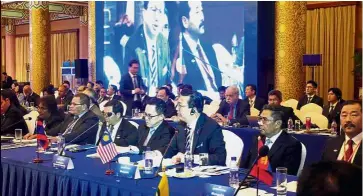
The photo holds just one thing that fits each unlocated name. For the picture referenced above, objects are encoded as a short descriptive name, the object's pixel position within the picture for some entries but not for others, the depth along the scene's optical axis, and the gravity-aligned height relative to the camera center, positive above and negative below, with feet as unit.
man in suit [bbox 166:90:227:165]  11.75 -1.03
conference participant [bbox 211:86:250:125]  20.65 -0.83
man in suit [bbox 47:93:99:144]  15.11 -1.03
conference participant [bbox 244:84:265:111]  22.66 -0.56
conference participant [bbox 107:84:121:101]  31.83 -0.26
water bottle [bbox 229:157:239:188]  8.68 -1.57
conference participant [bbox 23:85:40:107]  33.63 -0.59
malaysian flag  10.09 -1.30
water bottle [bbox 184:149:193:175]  9.74 -1.48
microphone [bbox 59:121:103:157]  11.67 -1.48
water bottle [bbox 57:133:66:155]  11.73 -1.30
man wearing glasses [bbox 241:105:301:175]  10.71 -1.22
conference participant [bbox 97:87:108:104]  30.48 -0.49
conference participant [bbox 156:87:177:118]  23.31 -0.67
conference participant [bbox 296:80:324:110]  24.14 -0.50
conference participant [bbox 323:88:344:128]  21.68 -0.64
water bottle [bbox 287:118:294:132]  18.07 -1.37
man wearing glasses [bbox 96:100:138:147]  14.38 -1.13
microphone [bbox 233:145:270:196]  6.79 -0.86
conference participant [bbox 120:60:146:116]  26.37 +0.00
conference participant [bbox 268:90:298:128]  19.03 -0.49
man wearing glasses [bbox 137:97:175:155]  12.69 -1.04
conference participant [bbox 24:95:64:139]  16.93 -0.88
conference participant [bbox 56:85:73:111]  30.99 -0.50
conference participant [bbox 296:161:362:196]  3.88 -0.73
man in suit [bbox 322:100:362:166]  10.23 -1.08
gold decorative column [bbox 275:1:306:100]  25.77 +2.10
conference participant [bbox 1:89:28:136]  16.02 -0.88
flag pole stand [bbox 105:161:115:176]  9.68 -1.63
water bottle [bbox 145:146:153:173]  9.65 -1.49
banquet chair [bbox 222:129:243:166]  12.28 -1.45
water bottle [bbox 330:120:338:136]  16.86 -1.40
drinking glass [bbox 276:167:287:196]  8.03 -1.49
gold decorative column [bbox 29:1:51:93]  41.06 +3.53
